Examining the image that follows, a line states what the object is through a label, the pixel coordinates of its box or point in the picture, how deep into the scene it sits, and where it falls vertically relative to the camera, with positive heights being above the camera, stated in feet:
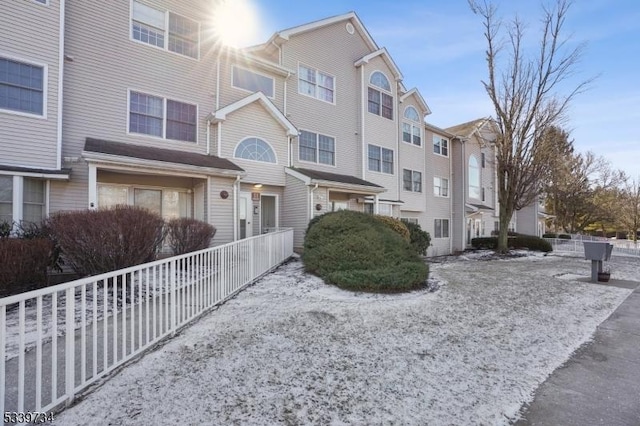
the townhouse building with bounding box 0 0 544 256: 29.25 +12.13
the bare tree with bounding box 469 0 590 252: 60.90 +23.05
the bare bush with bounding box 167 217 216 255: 29.27 -1.38
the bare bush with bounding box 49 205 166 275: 21.62 -1.22
